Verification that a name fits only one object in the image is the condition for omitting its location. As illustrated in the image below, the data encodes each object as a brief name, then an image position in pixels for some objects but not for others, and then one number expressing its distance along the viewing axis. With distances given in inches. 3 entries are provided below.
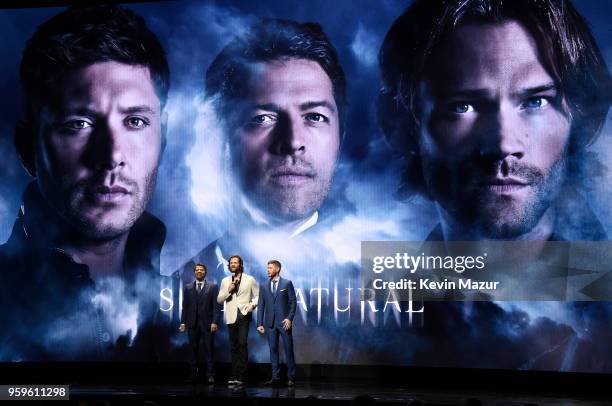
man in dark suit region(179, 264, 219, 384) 390.6
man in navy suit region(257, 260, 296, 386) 375.2
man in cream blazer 374.6
